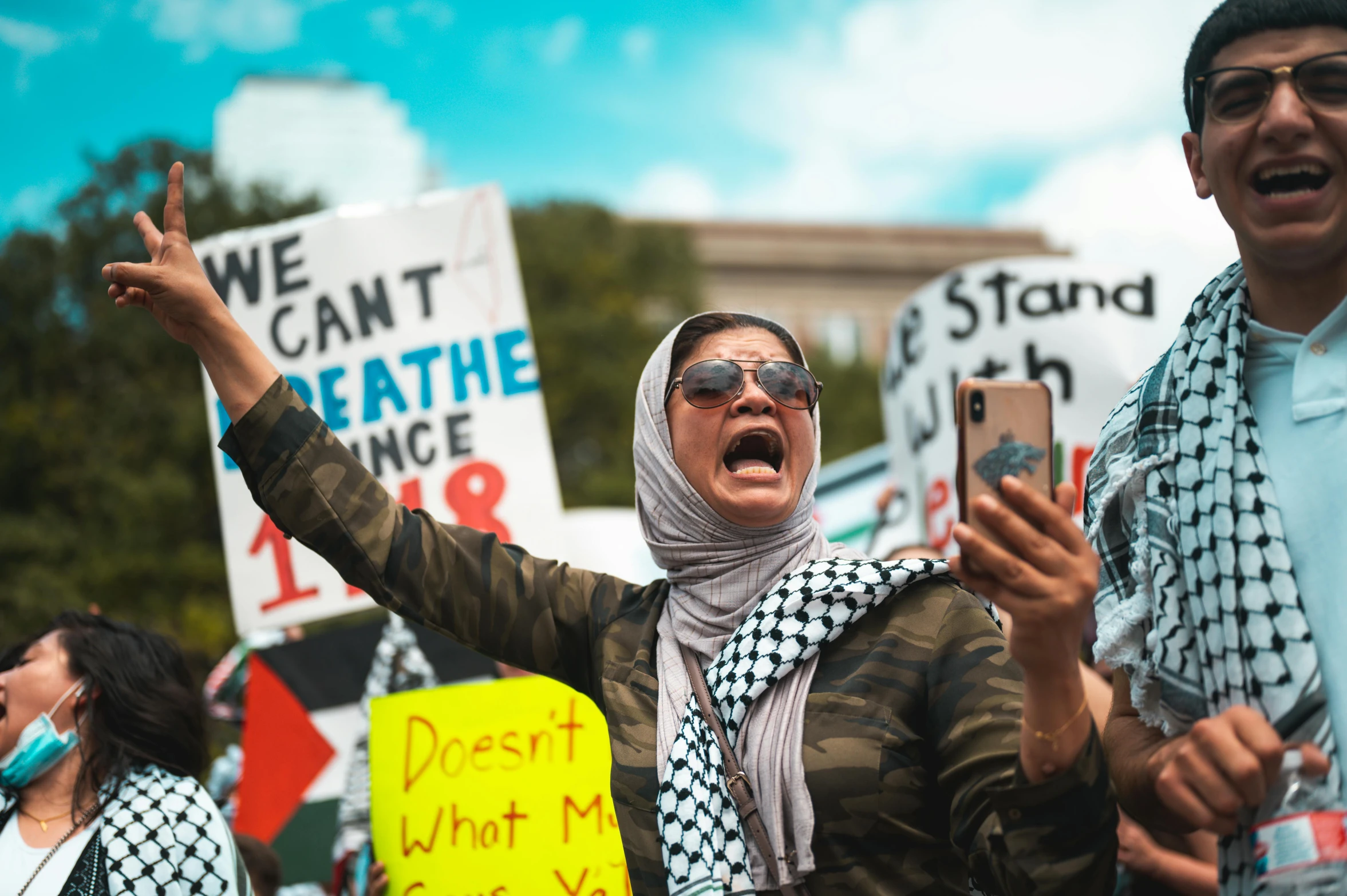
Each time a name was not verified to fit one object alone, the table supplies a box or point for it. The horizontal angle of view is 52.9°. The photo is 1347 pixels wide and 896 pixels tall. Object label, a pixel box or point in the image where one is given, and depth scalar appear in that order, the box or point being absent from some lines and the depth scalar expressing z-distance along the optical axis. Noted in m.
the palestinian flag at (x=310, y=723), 5.05
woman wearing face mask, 2.78
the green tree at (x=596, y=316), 21.30
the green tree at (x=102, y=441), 15.38
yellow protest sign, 3.07
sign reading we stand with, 4.94
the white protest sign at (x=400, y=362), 4.84
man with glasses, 1.46
